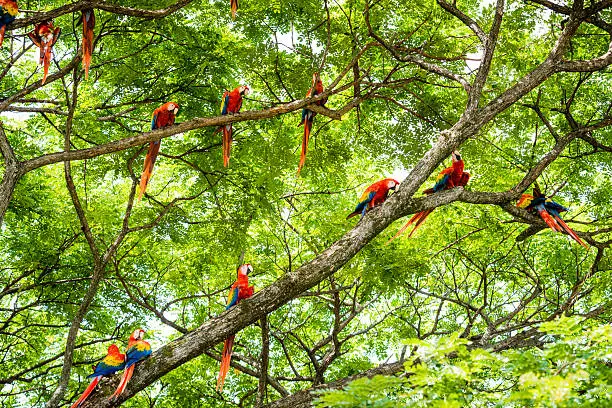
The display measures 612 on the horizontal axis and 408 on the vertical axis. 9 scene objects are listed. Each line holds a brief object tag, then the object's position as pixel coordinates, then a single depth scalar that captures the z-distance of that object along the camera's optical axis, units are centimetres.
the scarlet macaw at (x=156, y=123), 886
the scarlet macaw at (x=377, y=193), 873
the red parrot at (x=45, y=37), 891
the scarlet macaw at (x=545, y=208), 889
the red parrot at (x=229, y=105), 973
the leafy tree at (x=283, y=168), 888
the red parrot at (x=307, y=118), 946
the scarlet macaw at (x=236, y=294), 817
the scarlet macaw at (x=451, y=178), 880
